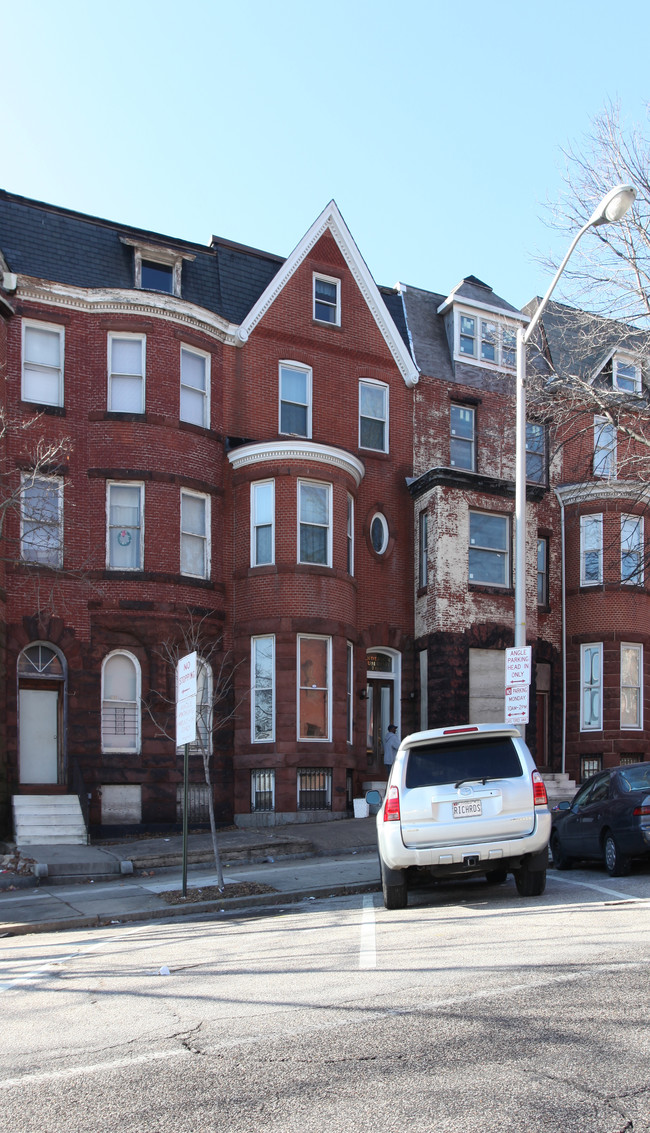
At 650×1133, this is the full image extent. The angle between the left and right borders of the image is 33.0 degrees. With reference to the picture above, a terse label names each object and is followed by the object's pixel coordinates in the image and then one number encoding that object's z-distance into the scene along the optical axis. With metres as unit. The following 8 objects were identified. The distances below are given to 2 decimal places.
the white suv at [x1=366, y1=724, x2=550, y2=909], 10.70
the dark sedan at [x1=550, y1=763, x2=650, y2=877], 12.55
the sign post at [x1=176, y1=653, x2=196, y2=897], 12.61
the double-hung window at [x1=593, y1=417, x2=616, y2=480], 28.22
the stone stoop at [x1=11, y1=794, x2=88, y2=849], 19.12
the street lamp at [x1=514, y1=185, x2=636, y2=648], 15.28
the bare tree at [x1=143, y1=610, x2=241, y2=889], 21.84
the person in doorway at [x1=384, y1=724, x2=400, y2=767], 24.11
